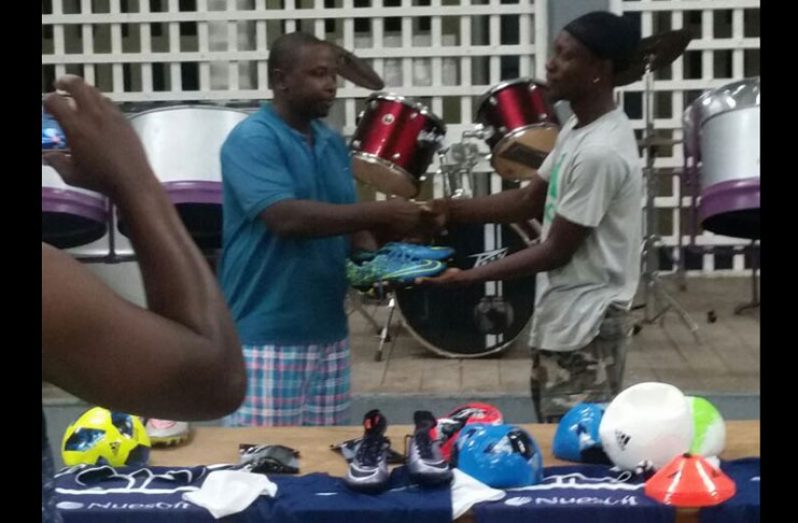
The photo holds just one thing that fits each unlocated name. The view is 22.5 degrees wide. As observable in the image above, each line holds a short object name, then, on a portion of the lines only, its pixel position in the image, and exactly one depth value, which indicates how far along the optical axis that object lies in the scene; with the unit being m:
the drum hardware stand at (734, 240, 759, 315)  10.10
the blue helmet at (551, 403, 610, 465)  4.88
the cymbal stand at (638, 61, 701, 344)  9.25
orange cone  4.55
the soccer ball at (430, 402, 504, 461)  4.92
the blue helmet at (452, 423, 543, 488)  4.66
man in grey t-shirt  5.40
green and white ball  4.83
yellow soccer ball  4.89
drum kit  7.27
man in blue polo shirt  5.41
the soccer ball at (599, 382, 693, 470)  4.75
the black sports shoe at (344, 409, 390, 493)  4.65
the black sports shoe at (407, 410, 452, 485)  4.65
